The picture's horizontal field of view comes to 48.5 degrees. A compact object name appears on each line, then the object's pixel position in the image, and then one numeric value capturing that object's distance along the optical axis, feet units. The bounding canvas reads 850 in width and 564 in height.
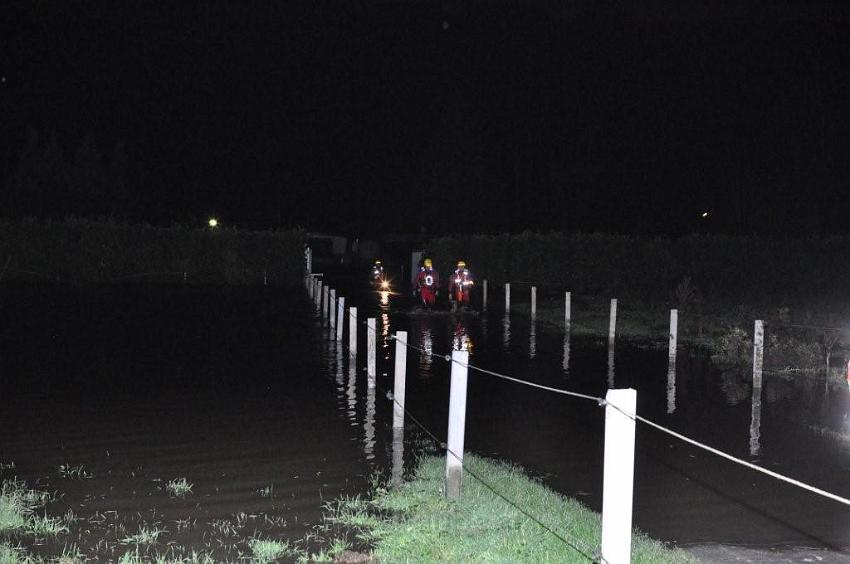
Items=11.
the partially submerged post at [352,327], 57.11
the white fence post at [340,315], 65.36
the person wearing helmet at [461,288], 96.74
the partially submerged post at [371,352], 45.16
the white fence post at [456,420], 24.71
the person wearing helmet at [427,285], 96.48
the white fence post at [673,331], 58.54
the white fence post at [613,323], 69.34
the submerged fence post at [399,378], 35.06
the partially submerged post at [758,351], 48.47
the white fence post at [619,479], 17.07
